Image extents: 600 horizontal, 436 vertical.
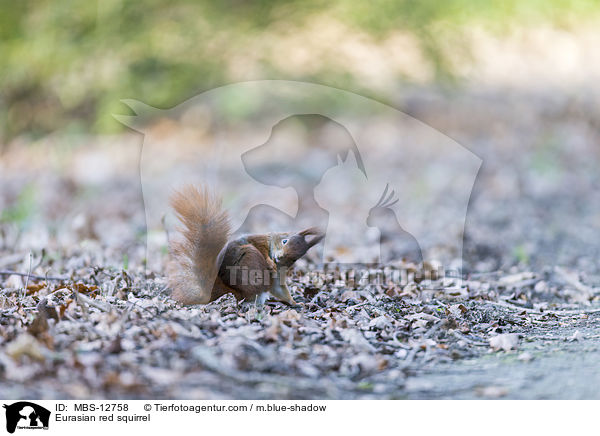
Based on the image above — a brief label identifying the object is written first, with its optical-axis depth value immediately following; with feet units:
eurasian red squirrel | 18.21
